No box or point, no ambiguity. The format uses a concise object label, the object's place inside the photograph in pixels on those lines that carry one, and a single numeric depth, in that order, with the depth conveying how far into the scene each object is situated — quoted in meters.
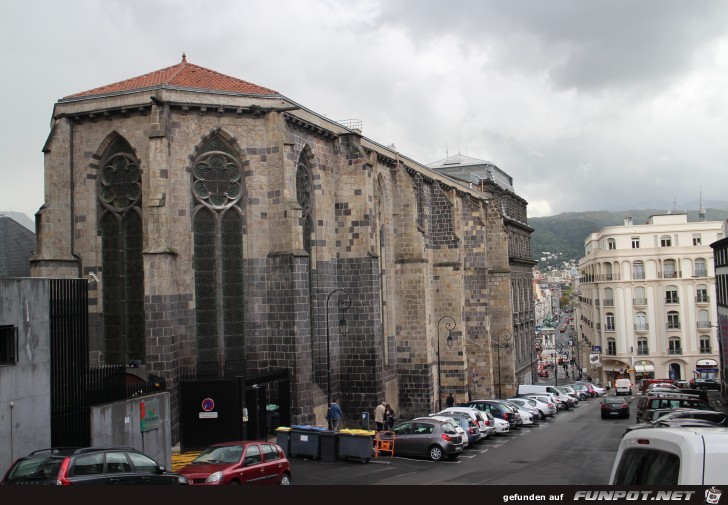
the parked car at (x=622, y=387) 66.25
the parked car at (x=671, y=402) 31.50
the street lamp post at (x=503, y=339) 58.16
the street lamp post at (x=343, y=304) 33.48
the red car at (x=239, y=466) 16.19
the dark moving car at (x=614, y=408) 42.53
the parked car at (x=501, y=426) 33.81
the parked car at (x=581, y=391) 62.61
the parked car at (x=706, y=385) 63.56
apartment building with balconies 81.19
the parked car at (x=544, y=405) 43.84
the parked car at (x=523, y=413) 37.87
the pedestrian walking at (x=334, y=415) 29.39
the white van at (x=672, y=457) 6.47
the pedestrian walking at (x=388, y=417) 32.88
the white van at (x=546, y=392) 51.69
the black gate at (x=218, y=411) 26.09
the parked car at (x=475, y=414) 30.78
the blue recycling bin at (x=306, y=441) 24.77
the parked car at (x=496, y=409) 35.84
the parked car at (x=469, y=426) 28.93
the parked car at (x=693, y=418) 20.98
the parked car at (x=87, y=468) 12.63
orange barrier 26.05
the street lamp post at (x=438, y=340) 44.03
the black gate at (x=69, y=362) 18.75
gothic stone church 28.20
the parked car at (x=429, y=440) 25.48
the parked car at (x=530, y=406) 41.50
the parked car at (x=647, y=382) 59.72
